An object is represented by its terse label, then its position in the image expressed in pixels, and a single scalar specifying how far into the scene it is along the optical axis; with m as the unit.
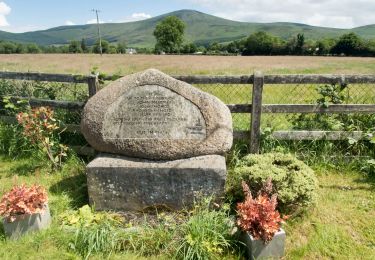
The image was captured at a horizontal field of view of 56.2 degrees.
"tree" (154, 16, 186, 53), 103.50
